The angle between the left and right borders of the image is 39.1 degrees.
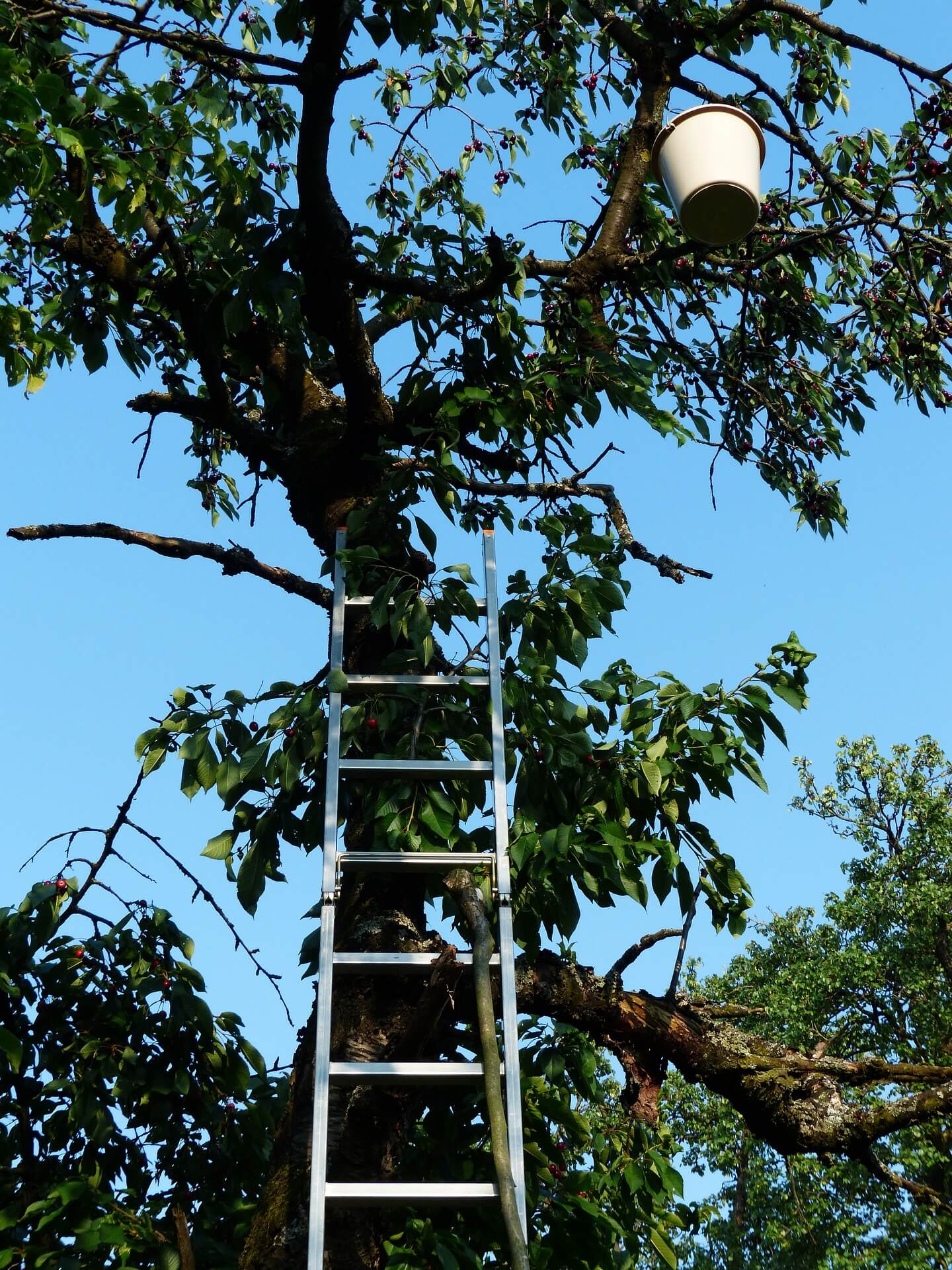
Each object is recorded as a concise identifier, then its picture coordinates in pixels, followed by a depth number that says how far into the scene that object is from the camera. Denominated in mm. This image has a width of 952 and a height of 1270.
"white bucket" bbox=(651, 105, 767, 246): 3488
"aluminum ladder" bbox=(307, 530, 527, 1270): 3248
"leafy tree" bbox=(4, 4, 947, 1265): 4031
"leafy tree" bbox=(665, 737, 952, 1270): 15297
